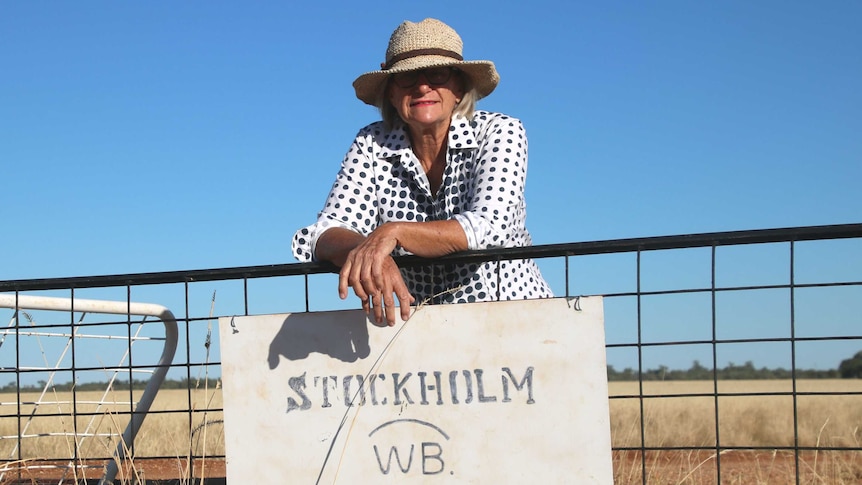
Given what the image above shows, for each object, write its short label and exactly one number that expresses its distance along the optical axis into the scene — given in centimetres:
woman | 304
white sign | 266
